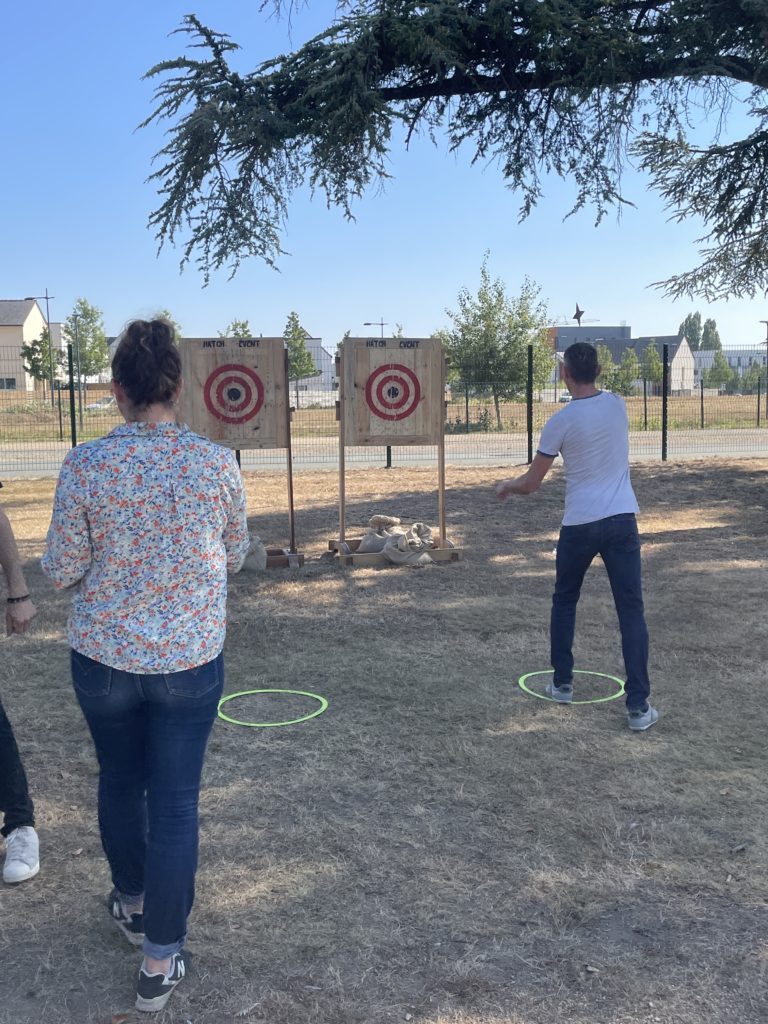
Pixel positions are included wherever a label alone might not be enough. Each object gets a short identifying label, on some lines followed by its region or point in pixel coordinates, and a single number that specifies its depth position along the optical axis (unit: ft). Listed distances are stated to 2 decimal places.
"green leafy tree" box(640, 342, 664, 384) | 95.91
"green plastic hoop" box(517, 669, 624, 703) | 15.93
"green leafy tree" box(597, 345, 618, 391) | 113.44
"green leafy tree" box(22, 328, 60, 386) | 119.58
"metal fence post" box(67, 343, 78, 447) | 50.14
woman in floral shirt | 7.42
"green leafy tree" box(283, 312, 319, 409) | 121.70
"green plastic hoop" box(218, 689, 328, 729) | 14.93
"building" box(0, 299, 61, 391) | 209.46
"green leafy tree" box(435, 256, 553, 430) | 89.97
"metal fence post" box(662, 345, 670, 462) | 53.25
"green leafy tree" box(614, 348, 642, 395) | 108.37
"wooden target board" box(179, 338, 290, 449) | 27.99
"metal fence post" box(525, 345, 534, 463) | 55.22
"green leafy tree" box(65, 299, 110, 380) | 141.80
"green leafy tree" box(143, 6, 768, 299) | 31.12
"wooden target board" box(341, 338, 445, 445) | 28.09
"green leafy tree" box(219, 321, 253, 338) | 147.13
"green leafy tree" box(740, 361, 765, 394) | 103.19
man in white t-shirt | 14.29
